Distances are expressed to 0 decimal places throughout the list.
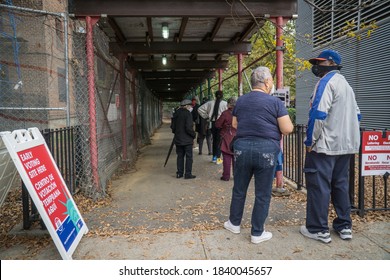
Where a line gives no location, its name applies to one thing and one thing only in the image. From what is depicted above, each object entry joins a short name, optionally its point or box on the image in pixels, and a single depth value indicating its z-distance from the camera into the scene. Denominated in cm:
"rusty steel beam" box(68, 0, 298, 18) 568
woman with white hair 369
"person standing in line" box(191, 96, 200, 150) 1122
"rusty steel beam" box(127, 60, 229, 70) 1246
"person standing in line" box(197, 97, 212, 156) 1090
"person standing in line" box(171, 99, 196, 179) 730
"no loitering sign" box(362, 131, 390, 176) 455
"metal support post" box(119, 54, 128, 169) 916
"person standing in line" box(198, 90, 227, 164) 898
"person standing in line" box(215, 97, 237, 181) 684
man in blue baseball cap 374
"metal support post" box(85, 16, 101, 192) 559
